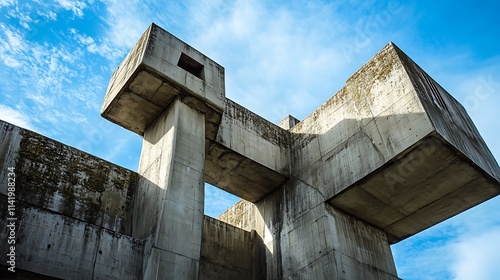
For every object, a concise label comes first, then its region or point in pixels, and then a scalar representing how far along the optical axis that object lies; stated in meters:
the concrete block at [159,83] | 12.73
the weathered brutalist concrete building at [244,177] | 10.73
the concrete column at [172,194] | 10.45
